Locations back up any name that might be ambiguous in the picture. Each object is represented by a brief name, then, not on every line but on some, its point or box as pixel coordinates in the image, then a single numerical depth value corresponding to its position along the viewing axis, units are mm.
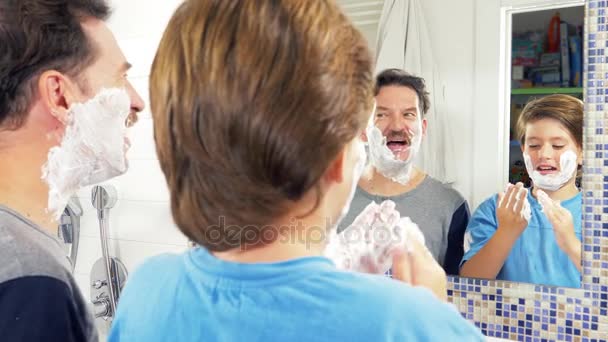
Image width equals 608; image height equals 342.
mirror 1089
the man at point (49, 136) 847
